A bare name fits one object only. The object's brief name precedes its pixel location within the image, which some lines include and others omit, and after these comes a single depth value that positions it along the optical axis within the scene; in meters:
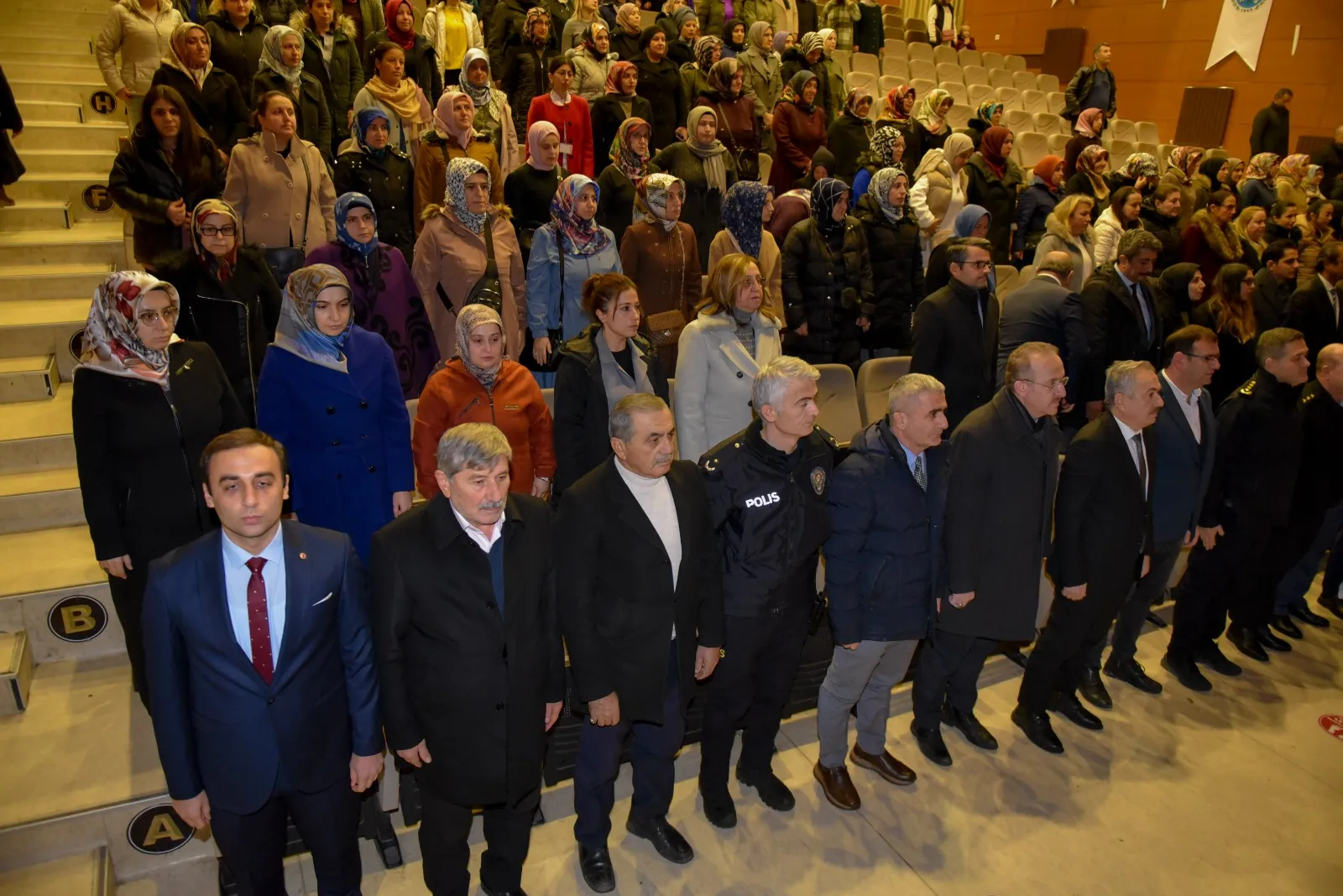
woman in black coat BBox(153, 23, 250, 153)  4.51
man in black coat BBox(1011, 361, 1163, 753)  3.40
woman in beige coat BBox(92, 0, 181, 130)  4.98
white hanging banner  11.76
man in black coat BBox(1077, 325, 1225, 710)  3.74
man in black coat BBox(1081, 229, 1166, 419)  4.63
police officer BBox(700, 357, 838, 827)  2.66
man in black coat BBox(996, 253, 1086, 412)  4.47
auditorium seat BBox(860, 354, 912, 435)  4.58
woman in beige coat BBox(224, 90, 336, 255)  4.08
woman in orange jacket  3.00
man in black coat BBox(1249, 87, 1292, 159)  10.14
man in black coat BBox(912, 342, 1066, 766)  3.13
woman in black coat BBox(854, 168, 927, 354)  4.90
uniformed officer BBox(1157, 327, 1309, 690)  3.96
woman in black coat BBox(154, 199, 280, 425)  3.33
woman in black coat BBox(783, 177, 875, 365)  4.59
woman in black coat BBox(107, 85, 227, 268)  3.85
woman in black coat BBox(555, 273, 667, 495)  3.27
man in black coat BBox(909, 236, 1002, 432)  4.11
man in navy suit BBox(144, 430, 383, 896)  2.00
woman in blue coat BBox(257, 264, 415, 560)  2.84
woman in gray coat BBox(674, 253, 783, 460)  3.53
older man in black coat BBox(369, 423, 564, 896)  2.18
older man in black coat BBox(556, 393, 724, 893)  2.45
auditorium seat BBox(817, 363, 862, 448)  4.39
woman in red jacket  5.30
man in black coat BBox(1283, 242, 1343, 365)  5.59
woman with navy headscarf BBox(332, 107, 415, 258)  4.45
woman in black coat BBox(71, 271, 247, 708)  2.60
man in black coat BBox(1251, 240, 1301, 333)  5.70
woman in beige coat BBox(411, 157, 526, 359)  4.00
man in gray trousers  2.87
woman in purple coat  3.54
